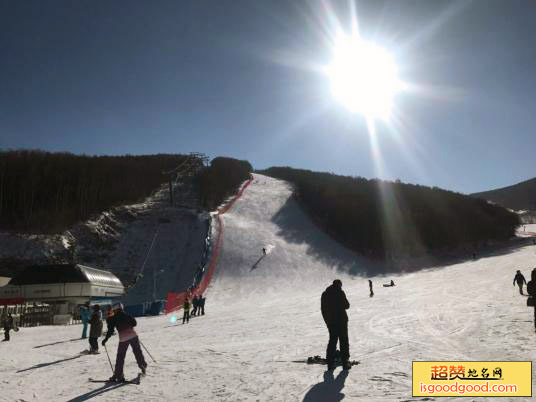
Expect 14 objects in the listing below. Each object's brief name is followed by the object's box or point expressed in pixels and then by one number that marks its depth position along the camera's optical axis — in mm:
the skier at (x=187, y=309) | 21433
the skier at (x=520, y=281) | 21656
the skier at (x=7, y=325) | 17644
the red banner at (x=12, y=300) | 30822
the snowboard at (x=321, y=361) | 8578
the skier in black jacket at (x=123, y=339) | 8195
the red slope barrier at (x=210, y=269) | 28359
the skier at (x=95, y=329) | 12852
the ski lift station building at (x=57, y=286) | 32281
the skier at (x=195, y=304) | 24500
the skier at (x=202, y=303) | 24516
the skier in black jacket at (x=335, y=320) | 8180
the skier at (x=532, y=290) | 10352
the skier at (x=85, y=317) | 17578
